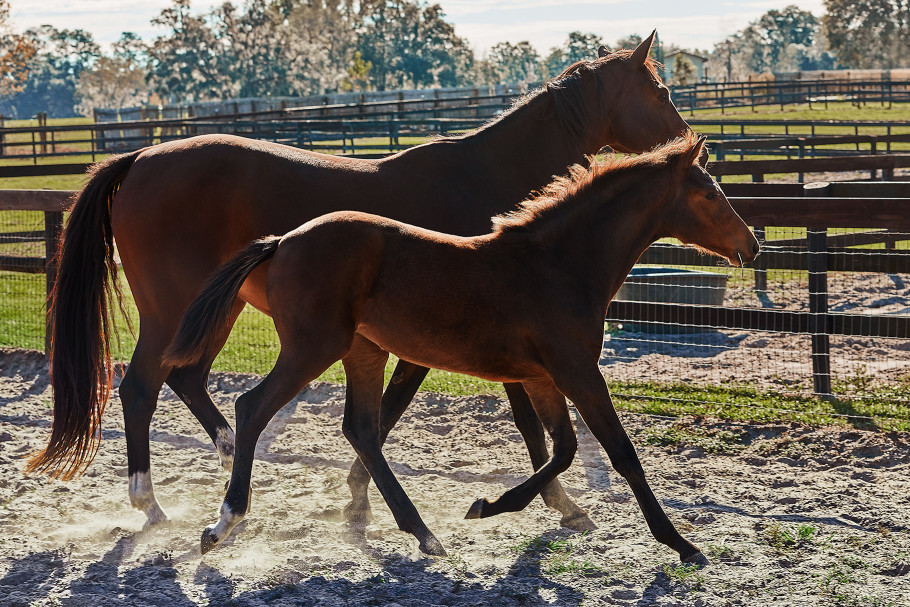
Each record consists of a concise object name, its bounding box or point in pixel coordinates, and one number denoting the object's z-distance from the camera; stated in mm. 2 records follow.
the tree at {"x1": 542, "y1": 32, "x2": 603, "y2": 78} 139250
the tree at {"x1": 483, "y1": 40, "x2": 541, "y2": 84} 159550
